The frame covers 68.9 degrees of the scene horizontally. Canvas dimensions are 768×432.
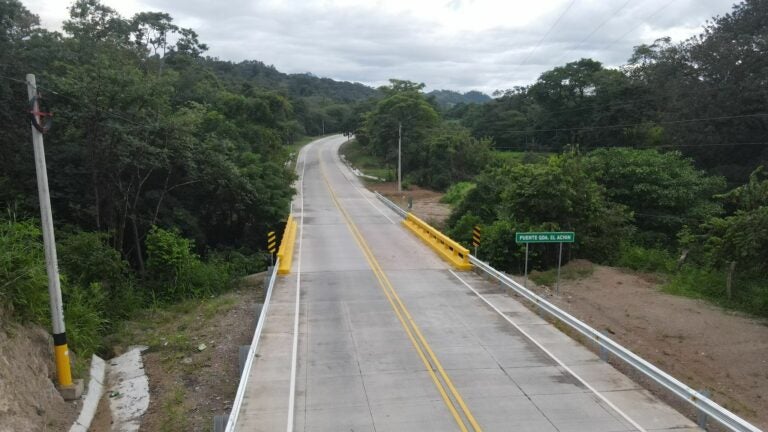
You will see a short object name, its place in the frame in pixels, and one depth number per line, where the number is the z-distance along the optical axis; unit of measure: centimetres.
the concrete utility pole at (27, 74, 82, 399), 1071
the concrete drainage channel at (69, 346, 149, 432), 1136
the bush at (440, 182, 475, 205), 4881
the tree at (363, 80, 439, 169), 6431
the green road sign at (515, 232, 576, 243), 1767
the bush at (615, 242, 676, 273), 2606
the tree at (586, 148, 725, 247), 3216
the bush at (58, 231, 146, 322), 1927
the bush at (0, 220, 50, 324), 1166
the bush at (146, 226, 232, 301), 2248
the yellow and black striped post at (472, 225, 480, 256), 2366
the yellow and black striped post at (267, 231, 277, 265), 2298
